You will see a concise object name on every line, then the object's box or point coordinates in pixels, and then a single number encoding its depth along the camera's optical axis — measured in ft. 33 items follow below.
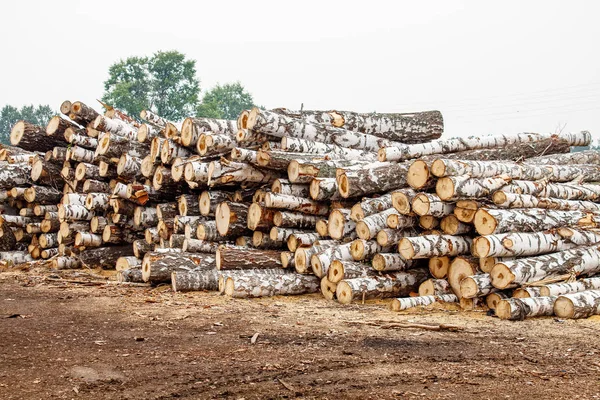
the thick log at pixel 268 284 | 25.96
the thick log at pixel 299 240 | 28.48
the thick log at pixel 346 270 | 25.06
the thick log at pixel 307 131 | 31.32
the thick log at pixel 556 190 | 26.16
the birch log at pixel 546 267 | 22.04
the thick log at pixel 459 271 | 23.76
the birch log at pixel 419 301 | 22.86
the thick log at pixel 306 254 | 27.17
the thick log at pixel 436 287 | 24.43
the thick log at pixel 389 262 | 25.13
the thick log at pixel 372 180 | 27.66
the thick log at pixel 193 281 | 27.02
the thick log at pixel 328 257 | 26.17
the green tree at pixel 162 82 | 153.07
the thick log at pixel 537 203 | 24.70
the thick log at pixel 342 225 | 27.55
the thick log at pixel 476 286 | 22.39
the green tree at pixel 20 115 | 184.85
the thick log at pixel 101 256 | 36.06
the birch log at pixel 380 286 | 24.43
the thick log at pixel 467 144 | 30.58
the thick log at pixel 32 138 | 40.63
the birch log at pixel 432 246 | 23.95
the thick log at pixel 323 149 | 31.78
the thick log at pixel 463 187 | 23.97
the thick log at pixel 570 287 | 21.97
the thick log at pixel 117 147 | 36.45
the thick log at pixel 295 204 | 28.63
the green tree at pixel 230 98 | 183.26
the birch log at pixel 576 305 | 20.80
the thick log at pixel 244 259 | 27.71
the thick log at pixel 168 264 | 28.02
